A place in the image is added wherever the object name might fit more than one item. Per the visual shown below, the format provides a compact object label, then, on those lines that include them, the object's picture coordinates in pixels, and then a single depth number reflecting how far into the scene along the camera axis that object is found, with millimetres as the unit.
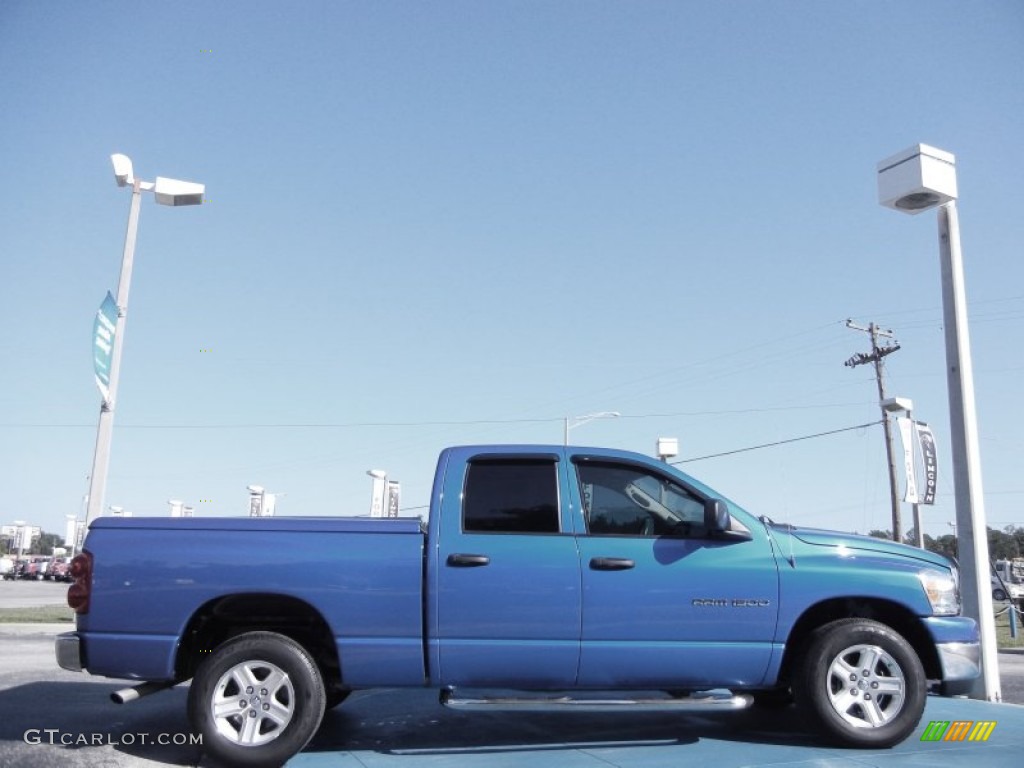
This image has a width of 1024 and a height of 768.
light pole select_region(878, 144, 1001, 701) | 7609
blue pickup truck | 5047
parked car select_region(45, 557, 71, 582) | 51969
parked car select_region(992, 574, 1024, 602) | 25786
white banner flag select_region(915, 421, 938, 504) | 20031
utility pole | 32156
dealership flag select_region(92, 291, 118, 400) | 11281
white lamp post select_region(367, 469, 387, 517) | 22953
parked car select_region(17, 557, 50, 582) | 54750
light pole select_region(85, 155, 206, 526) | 11758
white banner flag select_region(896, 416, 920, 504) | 19469
